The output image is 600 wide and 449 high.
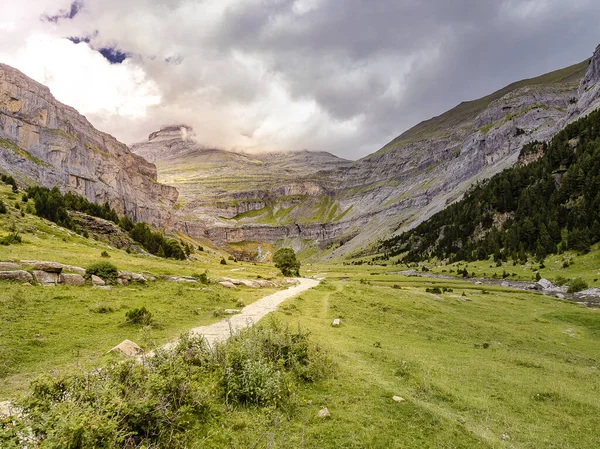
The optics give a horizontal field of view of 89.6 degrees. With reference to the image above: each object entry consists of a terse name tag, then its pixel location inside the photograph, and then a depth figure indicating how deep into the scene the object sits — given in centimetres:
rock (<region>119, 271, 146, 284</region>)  3021
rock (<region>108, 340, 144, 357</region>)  1397
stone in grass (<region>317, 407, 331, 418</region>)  1097
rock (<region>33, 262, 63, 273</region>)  2500
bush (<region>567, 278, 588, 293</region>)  5100
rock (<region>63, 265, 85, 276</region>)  2698
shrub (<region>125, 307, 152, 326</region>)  1991
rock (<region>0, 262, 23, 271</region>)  2342
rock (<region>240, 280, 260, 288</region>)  4472
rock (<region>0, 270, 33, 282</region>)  2267
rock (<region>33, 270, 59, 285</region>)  2406
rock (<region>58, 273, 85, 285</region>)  2544
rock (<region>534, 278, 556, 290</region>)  5768
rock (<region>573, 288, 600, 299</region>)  4728
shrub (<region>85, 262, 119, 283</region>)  2787
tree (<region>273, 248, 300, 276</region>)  8159
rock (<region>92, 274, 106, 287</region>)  2699
